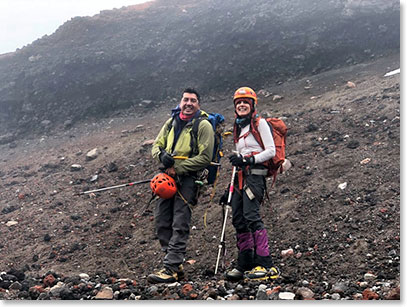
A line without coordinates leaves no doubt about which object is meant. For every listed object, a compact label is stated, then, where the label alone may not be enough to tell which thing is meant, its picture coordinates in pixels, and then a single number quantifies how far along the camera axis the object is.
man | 6.02
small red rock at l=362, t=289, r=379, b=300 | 4.21
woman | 5.71
